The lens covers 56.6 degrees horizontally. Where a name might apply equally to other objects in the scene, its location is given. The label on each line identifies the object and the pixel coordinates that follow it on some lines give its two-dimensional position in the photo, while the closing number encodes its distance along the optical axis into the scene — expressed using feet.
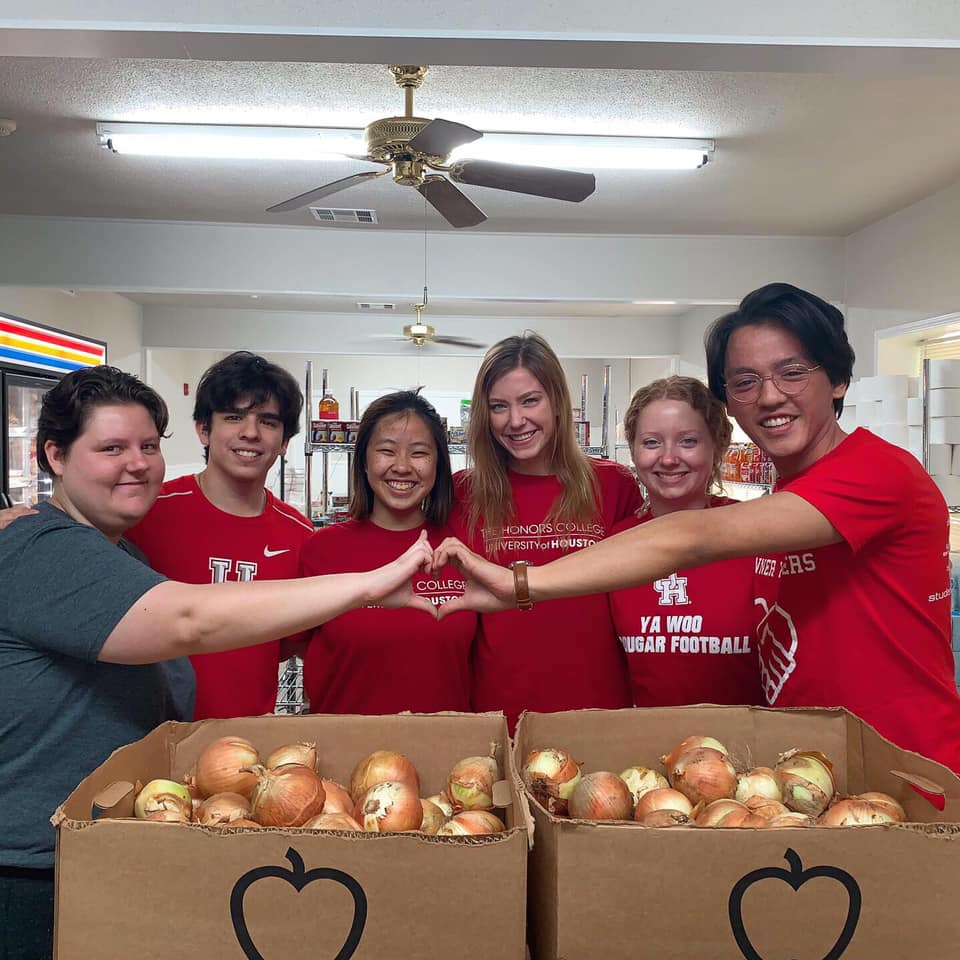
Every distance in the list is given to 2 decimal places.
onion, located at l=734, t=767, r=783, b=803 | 3.67
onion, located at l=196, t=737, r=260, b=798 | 3.79
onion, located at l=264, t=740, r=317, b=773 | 3.90
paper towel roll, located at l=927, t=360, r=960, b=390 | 14.76
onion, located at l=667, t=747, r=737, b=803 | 3.72
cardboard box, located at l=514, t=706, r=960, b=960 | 2.81
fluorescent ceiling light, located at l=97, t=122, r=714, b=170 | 14.99
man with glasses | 4.41
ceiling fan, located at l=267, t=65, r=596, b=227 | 10.83
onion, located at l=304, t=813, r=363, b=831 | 3.42
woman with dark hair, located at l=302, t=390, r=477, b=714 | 6.70
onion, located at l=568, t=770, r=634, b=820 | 3.62
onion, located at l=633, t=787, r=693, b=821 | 3.67
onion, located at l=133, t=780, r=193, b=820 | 3.52
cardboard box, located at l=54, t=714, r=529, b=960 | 2.80
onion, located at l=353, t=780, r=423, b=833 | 3.52
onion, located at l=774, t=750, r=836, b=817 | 3.69
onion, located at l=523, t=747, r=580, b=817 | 3.76
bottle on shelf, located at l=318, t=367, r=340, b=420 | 18.17
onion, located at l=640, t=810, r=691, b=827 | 3.34
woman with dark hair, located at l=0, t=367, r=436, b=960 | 3.87
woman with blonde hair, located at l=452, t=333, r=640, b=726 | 6.83
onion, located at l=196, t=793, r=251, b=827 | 3.57
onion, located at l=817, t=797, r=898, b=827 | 3.36
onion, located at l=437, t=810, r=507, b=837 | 3.46
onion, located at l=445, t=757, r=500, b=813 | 3.77
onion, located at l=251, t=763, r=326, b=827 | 3.50
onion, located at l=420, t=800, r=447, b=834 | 3.62
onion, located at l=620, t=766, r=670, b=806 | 3.94
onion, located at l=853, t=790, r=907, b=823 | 3.47
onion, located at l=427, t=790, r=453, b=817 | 3.79
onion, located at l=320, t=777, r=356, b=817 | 3.67
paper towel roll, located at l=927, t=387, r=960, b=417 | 14.87
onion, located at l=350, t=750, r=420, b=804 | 3.84
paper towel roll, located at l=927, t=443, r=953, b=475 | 15.16
